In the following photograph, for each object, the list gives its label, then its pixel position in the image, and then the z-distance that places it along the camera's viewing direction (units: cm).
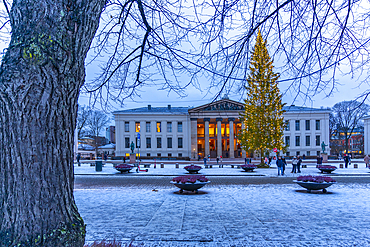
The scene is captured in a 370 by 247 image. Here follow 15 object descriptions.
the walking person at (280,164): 2516
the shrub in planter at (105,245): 480
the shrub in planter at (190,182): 1341
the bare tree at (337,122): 6436
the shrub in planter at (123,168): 2631
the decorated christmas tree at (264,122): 3684
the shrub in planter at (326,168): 2426
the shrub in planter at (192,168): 2477
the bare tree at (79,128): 6202
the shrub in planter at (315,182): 1351
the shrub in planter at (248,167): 2780
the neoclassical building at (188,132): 7069
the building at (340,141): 8144
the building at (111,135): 11109
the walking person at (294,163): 2651
